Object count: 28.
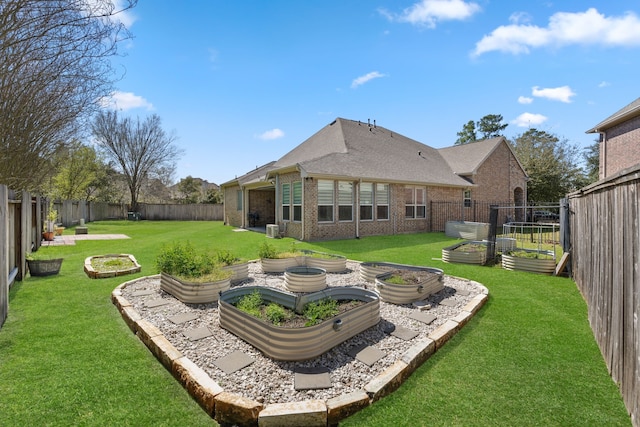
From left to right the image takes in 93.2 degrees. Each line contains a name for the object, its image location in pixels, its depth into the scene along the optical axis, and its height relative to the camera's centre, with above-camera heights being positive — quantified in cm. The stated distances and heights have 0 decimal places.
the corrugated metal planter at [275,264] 687 -120
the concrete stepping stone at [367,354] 303 -148
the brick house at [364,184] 1277 +145
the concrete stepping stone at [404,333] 358 -148
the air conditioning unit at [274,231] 1359 -87
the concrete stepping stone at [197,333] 346 -143
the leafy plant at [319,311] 342 -117
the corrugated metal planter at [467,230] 1365 -85
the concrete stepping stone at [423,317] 409 -146
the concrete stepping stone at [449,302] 471 -144
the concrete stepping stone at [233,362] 281 -145
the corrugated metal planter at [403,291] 476 -127
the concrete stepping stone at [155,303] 452 -139
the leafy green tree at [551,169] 2609 +368
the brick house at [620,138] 1456 +385
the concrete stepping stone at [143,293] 501 -137
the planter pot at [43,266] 637 -116
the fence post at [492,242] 794 -81
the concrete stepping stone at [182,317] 394 -141
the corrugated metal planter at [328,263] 690 -117
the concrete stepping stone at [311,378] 257 -147
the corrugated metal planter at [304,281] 530 -123
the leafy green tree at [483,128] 4419 +1233
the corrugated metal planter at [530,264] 686 -122
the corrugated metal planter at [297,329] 295 -123
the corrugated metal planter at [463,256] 791 -117
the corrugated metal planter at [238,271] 599 -120
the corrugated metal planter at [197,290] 462 -123
